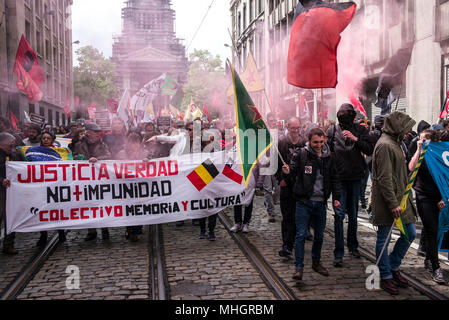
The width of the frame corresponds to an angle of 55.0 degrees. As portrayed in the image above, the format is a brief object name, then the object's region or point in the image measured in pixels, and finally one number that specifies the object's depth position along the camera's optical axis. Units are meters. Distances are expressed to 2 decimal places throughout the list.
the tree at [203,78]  55.09
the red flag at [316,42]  6.57
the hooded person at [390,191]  4.63
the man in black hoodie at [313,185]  5.03
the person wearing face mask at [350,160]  5.65
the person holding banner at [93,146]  7.13
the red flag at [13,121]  12.62
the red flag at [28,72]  10.62
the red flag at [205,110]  25.90
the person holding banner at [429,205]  4.93
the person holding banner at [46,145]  6.66
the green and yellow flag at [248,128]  5.23
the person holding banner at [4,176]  6.19
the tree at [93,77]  59.94
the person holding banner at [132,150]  7.29
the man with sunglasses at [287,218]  5.86
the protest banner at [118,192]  6.31
